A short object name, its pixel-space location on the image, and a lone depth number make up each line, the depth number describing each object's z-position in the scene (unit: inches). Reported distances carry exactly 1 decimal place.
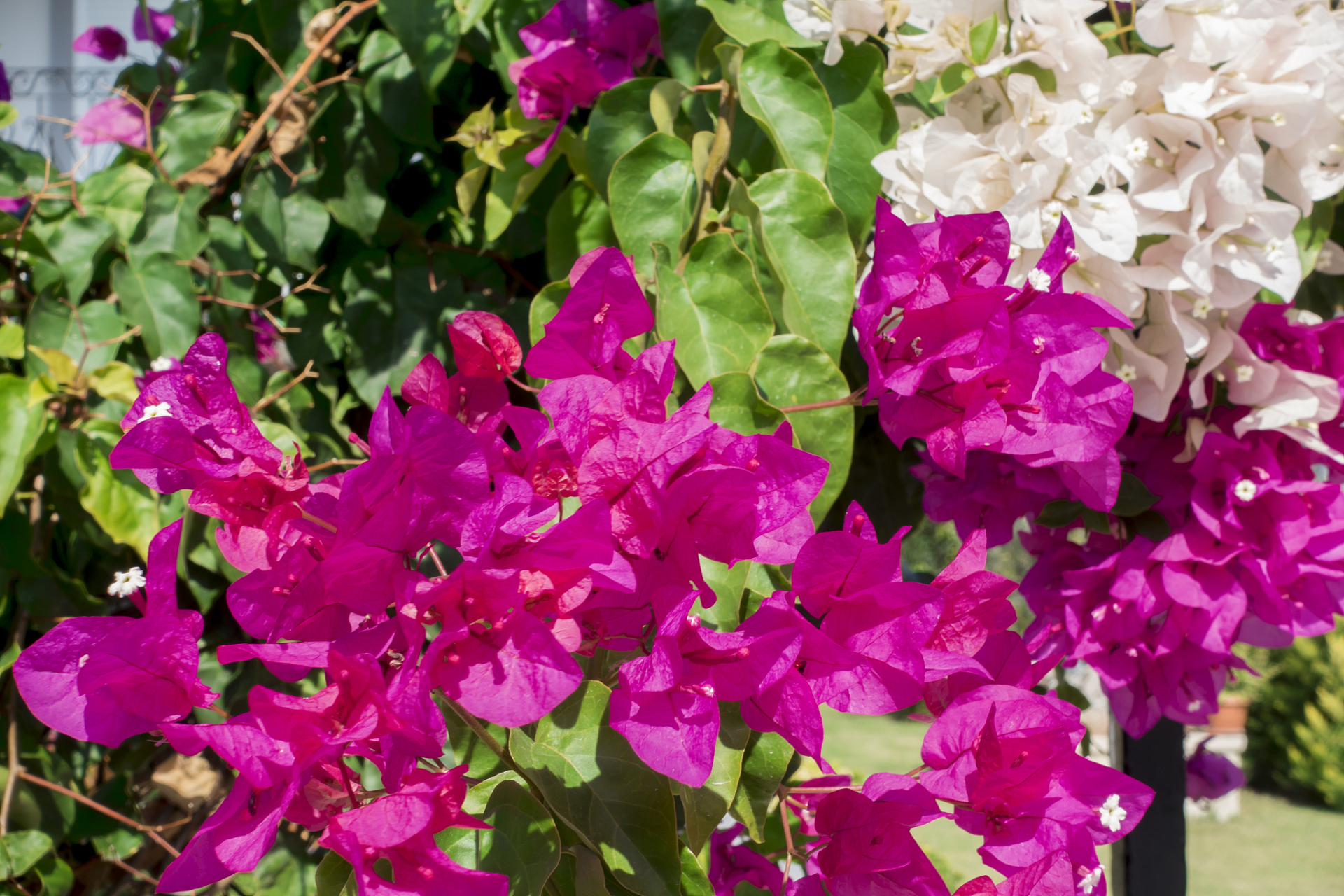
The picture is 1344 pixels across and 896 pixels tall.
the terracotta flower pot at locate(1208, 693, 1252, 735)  276.2
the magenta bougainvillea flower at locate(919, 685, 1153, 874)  41.7
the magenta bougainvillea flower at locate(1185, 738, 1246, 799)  56.2
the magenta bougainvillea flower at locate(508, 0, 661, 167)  47.7
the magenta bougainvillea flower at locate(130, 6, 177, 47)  58.3
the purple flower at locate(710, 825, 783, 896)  46.9
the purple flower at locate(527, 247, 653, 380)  42.1
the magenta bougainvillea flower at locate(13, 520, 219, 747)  40.8
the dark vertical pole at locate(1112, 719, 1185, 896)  52.4
